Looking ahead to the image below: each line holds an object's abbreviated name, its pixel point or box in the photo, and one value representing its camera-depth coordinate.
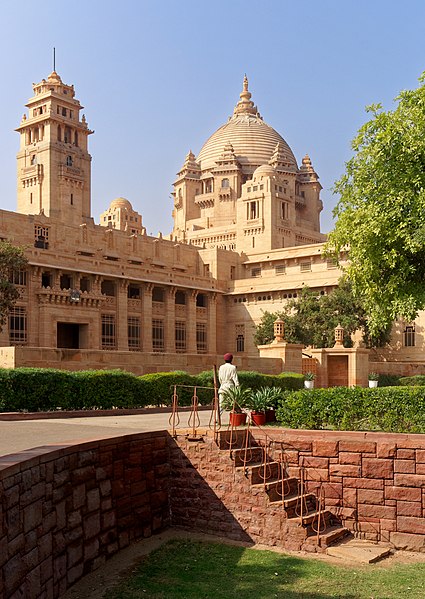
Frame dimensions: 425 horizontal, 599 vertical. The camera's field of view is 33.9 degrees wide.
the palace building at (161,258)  45.00
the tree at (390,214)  18.09
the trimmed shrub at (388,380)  42.12
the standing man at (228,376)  14.48
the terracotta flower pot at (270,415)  13.97
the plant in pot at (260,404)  13.62
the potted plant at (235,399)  13.88
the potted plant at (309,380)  31.16
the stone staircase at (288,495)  11.16
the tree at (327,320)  49.41
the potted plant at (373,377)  38.83
